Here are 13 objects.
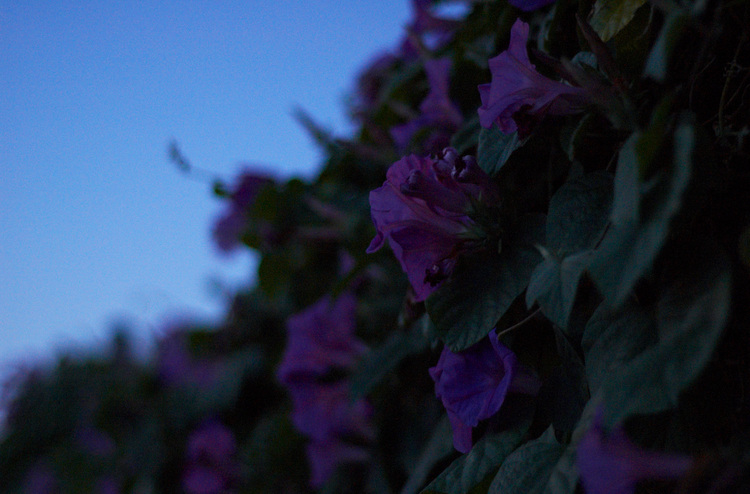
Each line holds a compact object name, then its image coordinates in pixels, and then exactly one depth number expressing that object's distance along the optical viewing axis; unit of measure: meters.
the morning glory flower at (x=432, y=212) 0.63
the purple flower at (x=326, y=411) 1.11
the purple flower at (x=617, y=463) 0.43
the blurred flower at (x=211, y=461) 1.61
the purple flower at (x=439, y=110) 0.89
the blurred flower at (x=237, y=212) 1.48
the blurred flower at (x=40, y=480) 2.55
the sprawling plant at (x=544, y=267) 0.43
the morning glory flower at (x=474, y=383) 0.60
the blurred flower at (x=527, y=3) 0.69
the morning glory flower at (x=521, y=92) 0.59
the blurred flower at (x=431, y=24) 1.09
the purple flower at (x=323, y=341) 1.15
